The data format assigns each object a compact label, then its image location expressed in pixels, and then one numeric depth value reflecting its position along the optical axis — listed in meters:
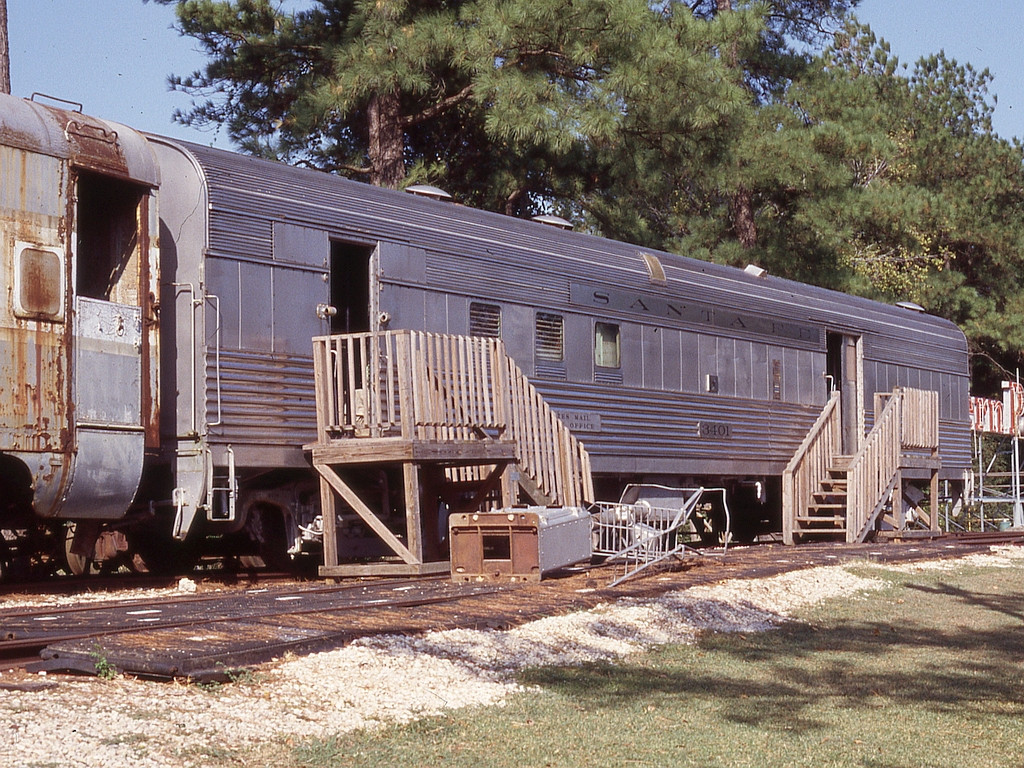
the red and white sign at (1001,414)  29.23
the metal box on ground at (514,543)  11.54
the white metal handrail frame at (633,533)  12.49
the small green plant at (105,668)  6.47
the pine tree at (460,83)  19.92
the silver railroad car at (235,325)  10.46
